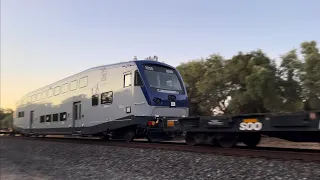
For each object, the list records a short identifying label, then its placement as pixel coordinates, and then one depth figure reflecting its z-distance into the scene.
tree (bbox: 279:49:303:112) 37.62
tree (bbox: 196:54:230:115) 42.59
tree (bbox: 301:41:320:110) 33.88
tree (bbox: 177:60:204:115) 45.28
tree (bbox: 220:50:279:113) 38.38
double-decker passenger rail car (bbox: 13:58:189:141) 14.59
